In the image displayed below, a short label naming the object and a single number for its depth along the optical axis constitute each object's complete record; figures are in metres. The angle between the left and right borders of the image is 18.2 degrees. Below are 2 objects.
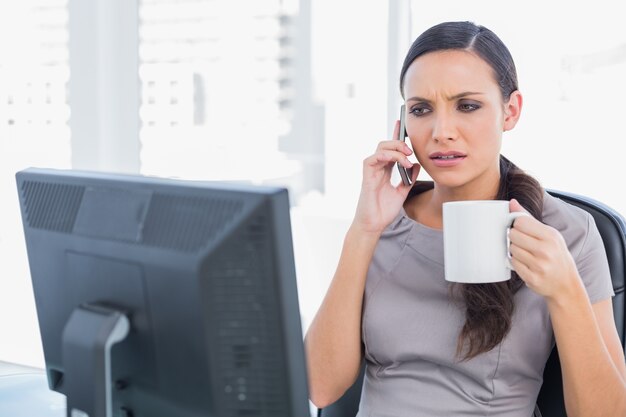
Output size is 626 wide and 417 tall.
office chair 2.63
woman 2.58
